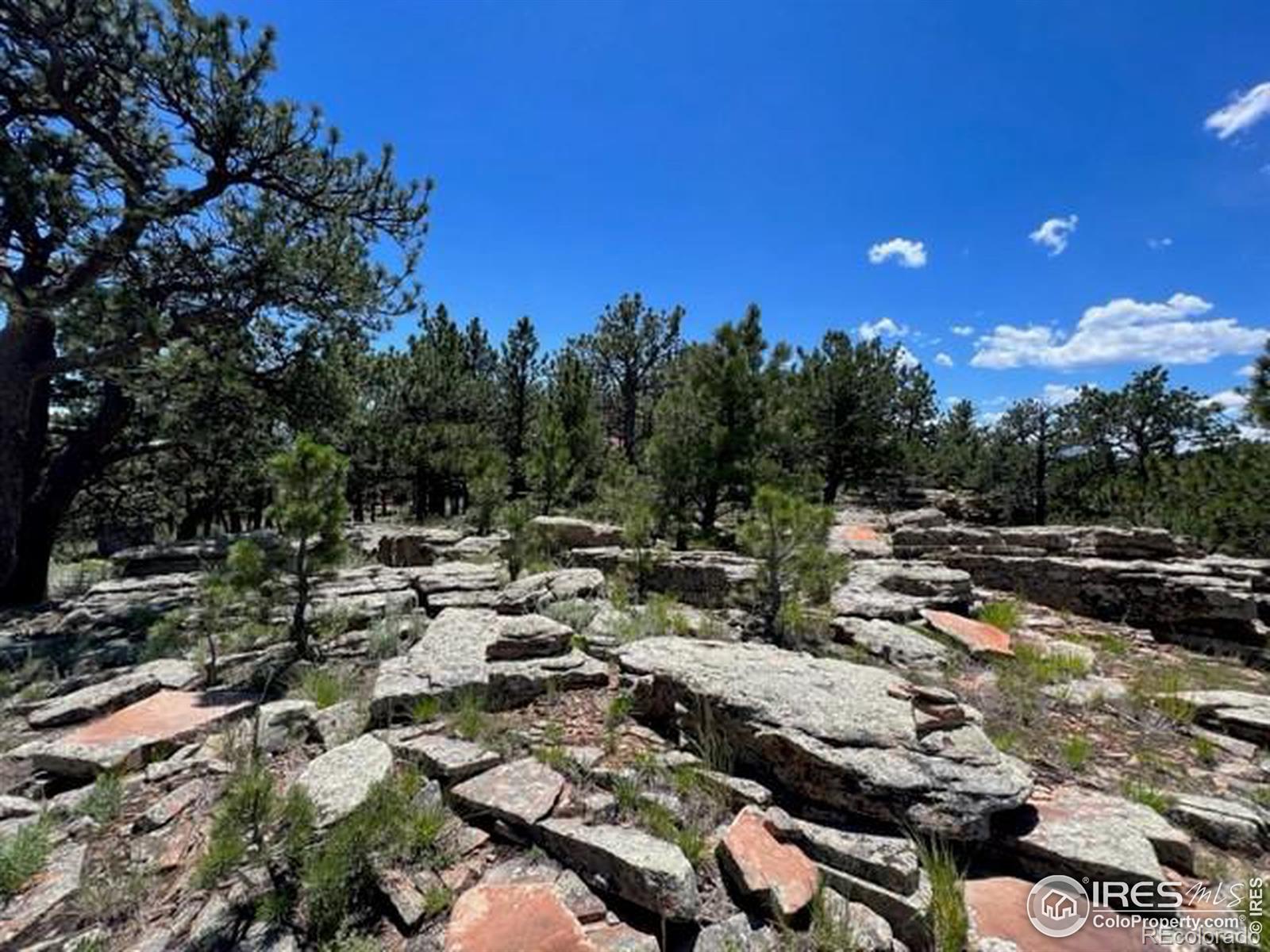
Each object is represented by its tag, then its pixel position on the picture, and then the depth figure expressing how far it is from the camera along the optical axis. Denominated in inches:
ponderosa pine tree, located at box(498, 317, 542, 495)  978.7
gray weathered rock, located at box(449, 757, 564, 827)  109.6
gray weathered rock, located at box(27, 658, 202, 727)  162.1
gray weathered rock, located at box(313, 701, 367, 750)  140.7
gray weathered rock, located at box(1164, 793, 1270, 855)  114.0
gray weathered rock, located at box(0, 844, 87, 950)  87.3
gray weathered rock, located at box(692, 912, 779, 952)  83.5
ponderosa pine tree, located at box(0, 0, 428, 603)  281.7
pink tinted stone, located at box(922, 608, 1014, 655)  221.5
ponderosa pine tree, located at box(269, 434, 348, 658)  194.7
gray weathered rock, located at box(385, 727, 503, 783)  121.0
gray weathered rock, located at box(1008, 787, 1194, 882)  97.1
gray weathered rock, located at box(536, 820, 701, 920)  88.9
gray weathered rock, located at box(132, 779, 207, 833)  113.2
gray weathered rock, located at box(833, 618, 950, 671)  203.6
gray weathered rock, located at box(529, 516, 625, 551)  360.8
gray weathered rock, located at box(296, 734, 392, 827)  105.7
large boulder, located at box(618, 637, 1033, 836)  108.2
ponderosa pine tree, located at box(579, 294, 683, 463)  1021.8
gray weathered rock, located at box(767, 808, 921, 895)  94.0
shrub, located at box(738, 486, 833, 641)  239.6
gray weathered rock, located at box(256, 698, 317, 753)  140.1
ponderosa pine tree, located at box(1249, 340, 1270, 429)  412.5
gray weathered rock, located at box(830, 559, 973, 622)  253.0
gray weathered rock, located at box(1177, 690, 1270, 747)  165.5
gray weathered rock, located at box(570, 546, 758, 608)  270.7
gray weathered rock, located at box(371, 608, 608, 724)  153.9
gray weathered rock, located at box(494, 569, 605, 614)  244.1
